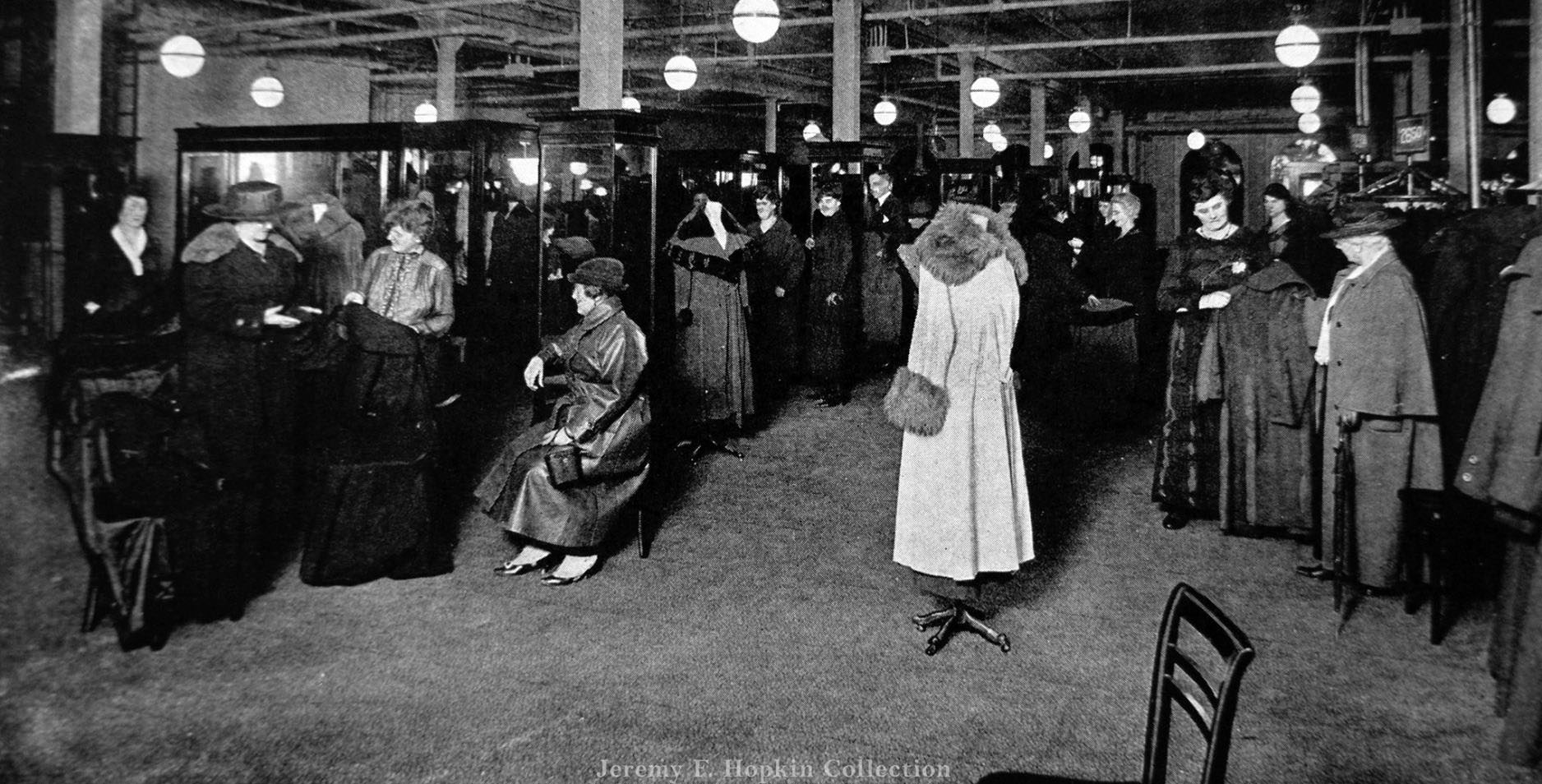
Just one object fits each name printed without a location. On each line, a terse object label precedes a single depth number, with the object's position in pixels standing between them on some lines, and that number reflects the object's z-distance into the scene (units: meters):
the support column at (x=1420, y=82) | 11.90
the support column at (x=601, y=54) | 6.03
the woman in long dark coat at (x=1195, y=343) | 5.32
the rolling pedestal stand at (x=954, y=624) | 3.82
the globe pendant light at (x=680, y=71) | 10.64
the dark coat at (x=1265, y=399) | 4.95
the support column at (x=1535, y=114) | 5.00
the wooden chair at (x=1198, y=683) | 1.74
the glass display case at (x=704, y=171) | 9.05
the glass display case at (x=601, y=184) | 5.44
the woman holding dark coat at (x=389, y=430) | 3.89
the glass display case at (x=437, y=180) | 2.59
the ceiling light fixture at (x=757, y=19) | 8.33
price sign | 6.88
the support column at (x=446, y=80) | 9.63
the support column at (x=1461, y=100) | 6.07
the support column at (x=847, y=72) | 10.40
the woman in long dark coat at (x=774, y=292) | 7.92
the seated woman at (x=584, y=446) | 4.46
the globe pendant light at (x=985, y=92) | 12.01
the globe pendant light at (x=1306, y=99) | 11.55
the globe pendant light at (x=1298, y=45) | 8.97
